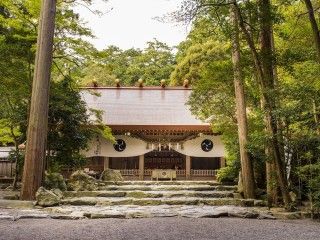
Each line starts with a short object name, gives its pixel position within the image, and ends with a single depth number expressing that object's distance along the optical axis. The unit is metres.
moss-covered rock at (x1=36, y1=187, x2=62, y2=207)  8.44
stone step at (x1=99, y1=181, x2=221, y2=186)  13.74
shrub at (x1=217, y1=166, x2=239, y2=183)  13.20
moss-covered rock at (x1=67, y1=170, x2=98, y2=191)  11.66
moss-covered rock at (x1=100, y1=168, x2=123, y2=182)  14.09
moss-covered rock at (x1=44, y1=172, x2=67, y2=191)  10.89
